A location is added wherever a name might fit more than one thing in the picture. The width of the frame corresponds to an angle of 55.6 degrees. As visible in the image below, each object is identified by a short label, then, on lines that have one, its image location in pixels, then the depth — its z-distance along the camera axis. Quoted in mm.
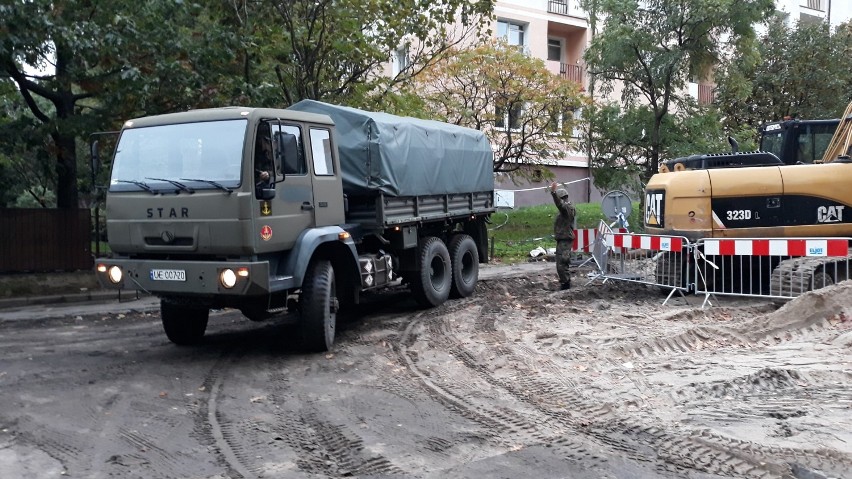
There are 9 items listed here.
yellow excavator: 12328
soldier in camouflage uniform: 14539
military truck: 8430
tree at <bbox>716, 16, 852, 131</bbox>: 28453
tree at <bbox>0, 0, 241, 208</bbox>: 13781
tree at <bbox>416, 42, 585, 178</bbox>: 23109
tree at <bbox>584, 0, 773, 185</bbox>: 20797
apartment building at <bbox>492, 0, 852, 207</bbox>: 31500
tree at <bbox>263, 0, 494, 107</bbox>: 16250
